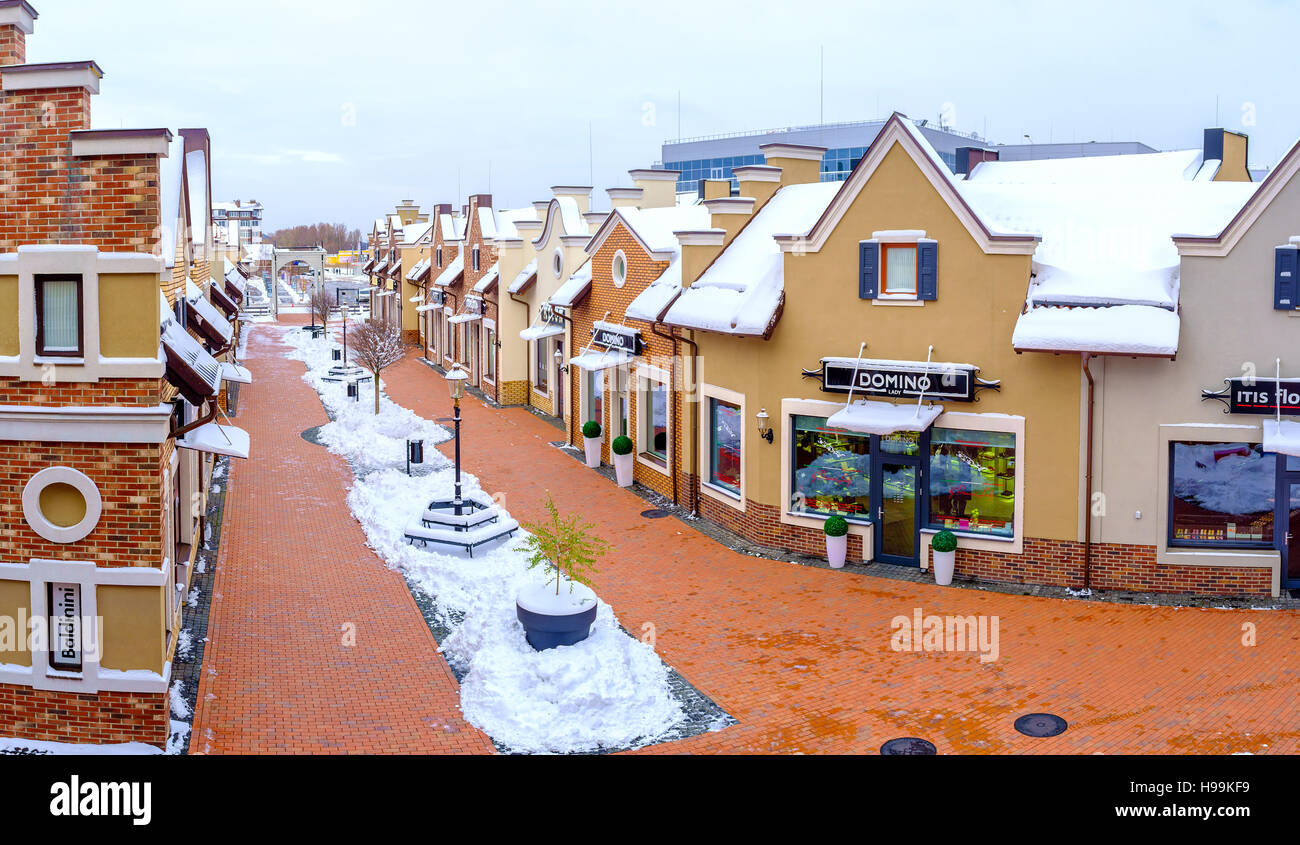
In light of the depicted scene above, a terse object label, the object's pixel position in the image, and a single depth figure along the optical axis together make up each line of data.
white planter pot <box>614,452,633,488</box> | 27.36
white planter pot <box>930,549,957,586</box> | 19.05
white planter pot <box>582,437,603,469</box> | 29.44
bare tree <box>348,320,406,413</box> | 40.22
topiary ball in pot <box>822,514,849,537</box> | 20.09
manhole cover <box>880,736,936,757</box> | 12.78
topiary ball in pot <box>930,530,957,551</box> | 18.94
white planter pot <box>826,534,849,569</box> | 20.17
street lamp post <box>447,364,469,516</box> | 22.16
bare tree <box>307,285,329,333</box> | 67.62
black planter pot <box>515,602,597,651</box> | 15.01
